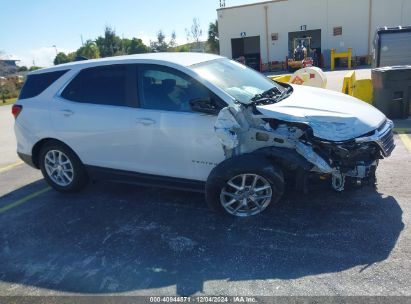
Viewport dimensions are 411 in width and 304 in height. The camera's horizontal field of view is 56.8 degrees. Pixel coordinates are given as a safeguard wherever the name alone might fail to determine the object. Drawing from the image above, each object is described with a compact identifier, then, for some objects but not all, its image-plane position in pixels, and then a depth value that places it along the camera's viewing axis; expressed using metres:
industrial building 30.25
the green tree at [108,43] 67.88
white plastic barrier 9.09
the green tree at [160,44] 67.62
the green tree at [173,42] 70.95
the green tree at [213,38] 50.06
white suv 3.80
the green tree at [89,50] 56.12
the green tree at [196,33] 70.31
